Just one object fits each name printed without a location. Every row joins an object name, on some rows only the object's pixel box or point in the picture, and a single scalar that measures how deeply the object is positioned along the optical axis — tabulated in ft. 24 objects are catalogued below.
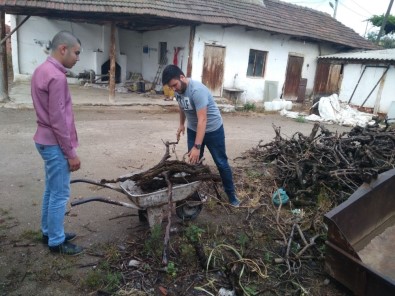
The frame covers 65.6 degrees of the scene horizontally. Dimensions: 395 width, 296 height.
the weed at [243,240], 11.03
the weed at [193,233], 10.94
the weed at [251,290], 8.86
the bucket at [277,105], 46.70
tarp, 41.79
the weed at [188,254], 9.91
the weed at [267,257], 10.44
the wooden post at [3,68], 31.48
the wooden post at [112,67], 35.22
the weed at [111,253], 9.91
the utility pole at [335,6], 95.62
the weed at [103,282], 8.68
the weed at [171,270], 9.33
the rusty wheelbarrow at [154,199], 9.87
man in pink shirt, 8.38
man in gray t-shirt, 11.59
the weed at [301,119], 40.52
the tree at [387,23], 78.18
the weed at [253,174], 17.30
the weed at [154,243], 10.06
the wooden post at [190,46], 40.01
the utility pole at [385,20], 71.40
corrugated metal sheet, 45.50
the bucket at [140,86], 47.26
